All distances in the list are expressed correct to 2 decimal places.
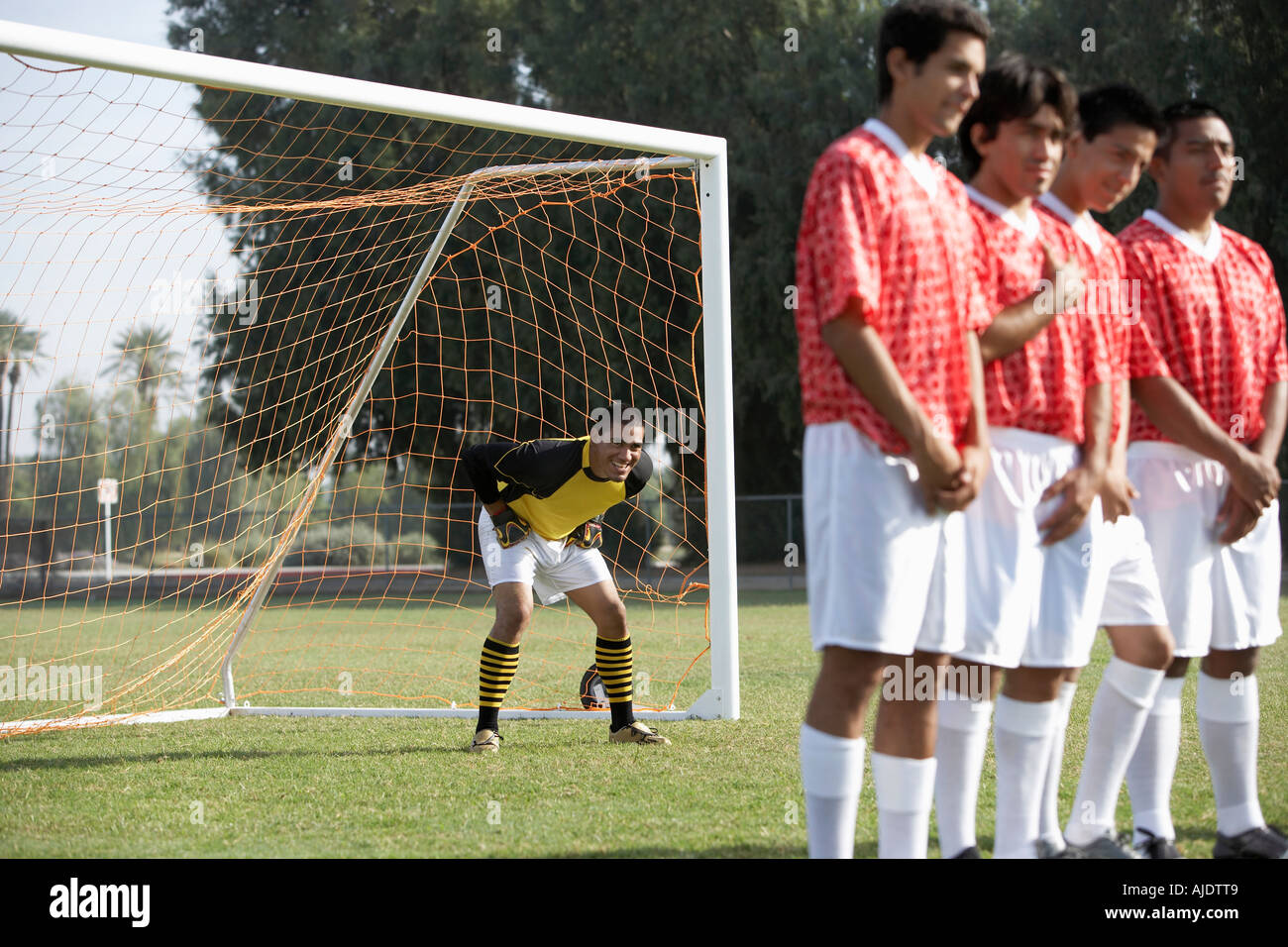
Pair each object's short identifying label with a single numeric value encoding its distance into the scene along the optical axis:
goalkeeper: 10.95
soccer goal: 10.70
